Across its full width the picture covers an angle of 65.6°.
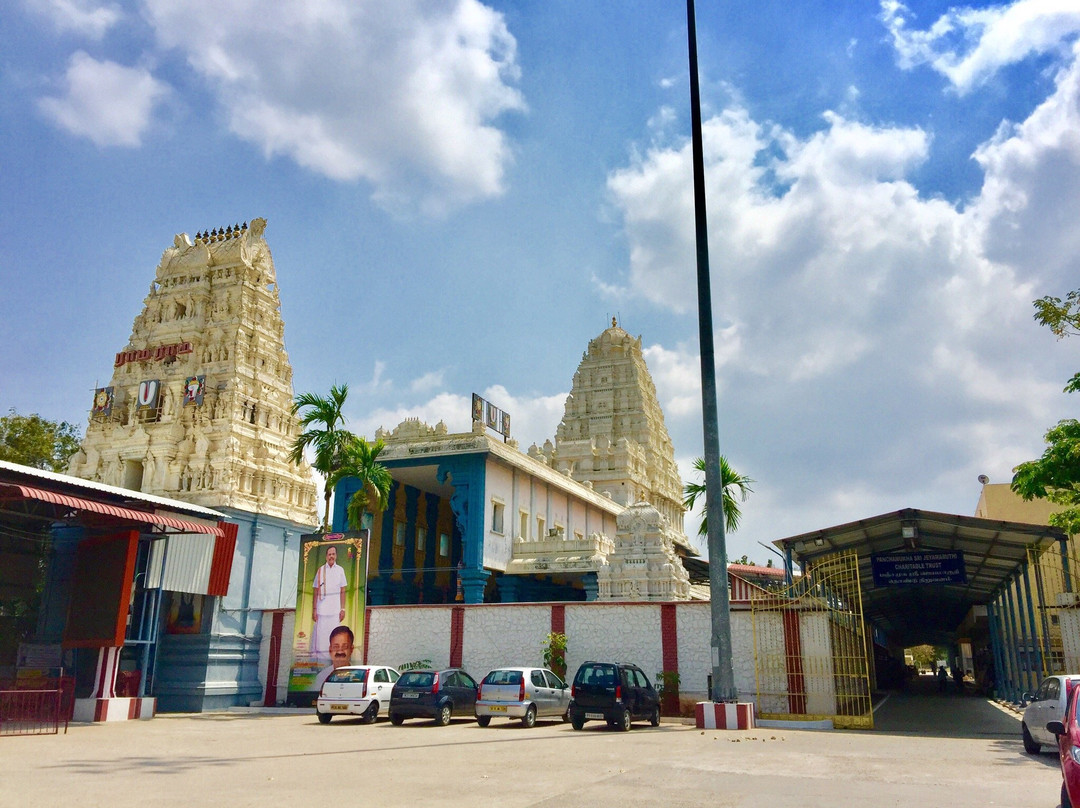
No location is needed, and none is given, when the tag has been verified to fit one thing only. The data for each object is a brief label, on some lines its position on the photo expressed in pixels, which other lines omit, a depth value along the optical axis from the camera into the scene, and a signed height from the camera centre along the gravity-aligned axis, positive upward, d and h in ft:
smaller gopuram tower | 179.63 +45.81
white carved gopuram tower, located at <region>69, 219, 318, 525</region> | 130.11 +37.25
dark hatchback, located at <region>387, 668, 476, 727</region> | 61.72 -4.59
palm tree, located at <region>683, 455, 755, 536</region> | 113.09 +18.37
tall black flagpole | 51.83 +9.07
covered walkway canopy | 65.21 +7.86
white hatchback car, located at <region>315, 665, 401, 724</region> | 65.51 -4.71
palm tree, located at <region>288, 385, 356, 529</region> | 90.45 +20.81
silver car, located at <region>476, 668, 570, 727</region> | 58.95 -4.27
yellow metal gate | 65.67 -1.37
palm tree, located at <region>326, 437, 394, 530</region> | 89.86 +16.68
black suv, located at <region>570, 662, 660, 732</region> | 56.65 -4.04
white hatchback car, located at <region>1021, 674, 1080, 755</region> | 40.60 -3.40
